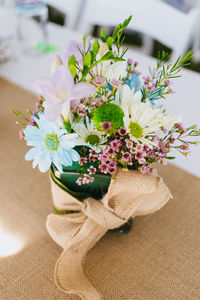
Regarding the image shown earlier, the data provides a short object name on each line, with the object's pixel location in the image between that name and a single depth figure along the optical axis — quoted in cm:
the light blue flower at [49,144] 47
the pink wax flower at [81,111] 48
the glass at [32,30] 139
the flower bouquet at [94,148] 46
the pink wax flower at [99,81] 45
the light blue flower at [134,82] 58
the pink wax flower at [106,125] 45
